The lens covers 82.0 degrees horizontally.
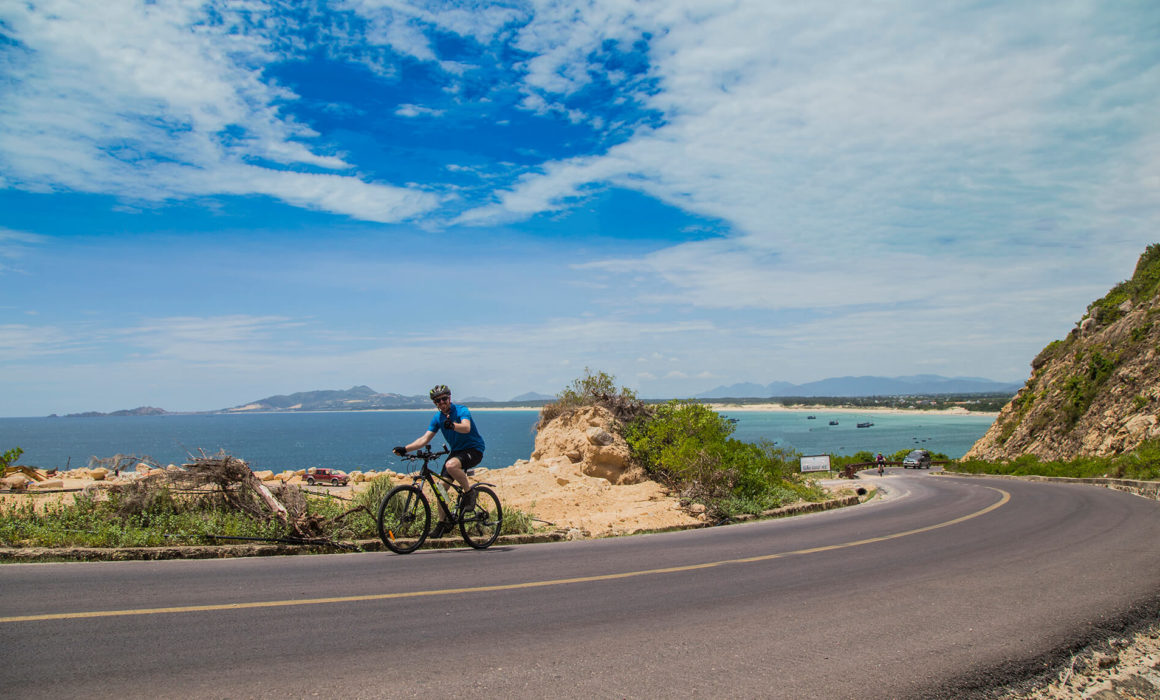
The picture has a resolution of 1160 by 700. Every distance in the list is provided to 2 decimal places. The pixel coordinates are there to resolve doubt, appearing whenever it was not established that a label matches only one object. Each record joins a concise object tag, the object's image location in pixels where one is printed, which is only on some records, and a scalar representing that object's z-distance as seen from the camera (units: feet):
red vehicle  86.76
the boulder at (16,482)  54.01
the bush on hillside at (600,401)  65.21
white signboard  139.23
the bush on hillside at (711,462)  47.78
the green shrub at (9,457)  60.16
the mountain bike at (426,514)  28.02
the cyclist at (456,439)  28.71
